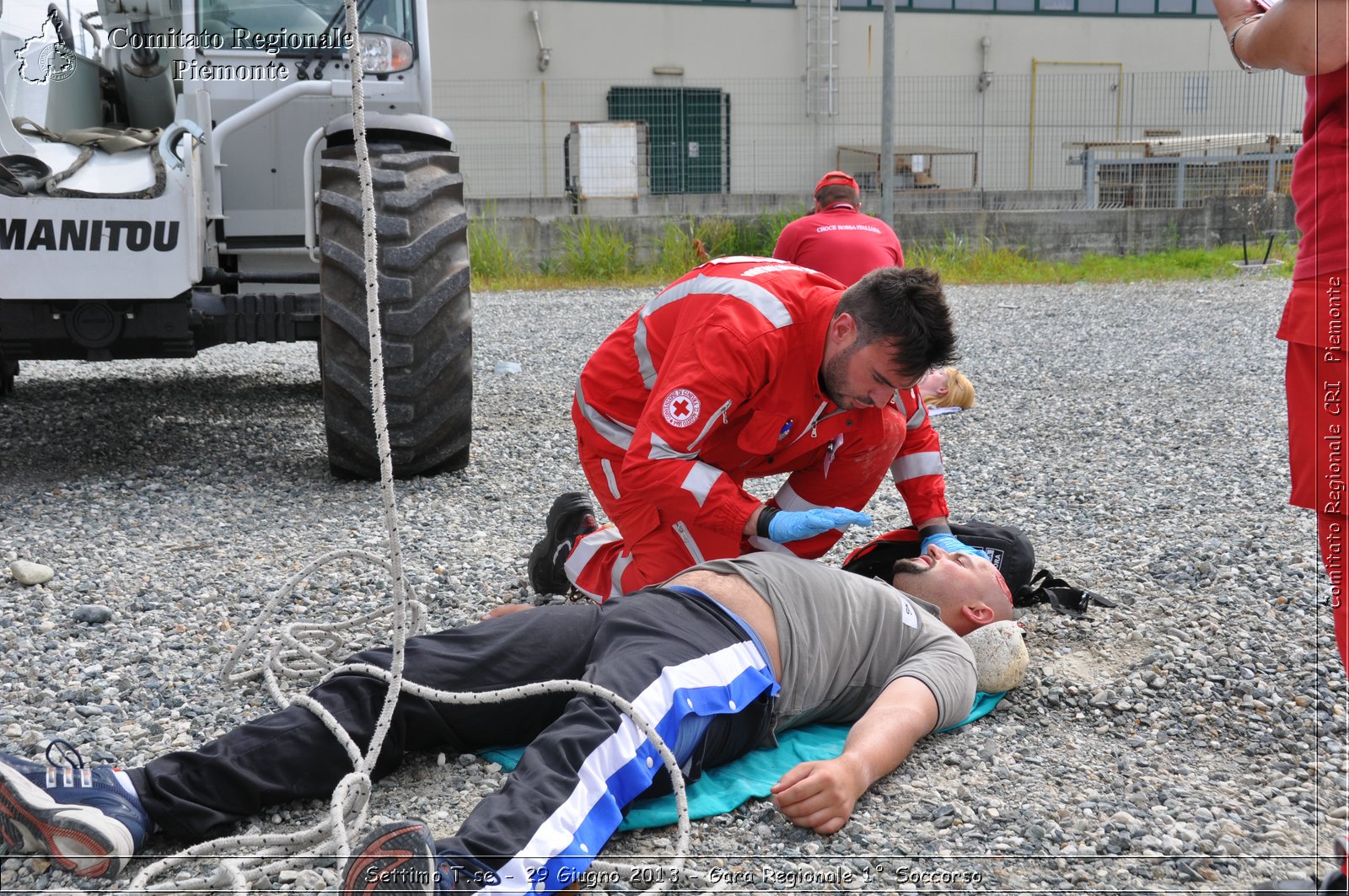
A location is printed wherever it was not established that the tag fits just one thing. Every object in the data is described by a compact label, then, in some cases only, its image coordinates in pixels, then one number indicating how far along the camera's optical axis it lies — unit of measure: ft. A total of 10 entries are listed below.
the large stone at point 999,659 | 8.70
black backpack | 10.43
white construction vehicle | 13.09
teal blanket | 6.95
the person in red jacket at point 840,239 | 19.85
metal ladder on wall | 57.72
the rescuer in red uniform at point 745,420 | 8.93
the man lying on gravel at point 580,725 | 5.90
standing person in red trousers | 5.34
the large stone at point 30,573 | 10.85
